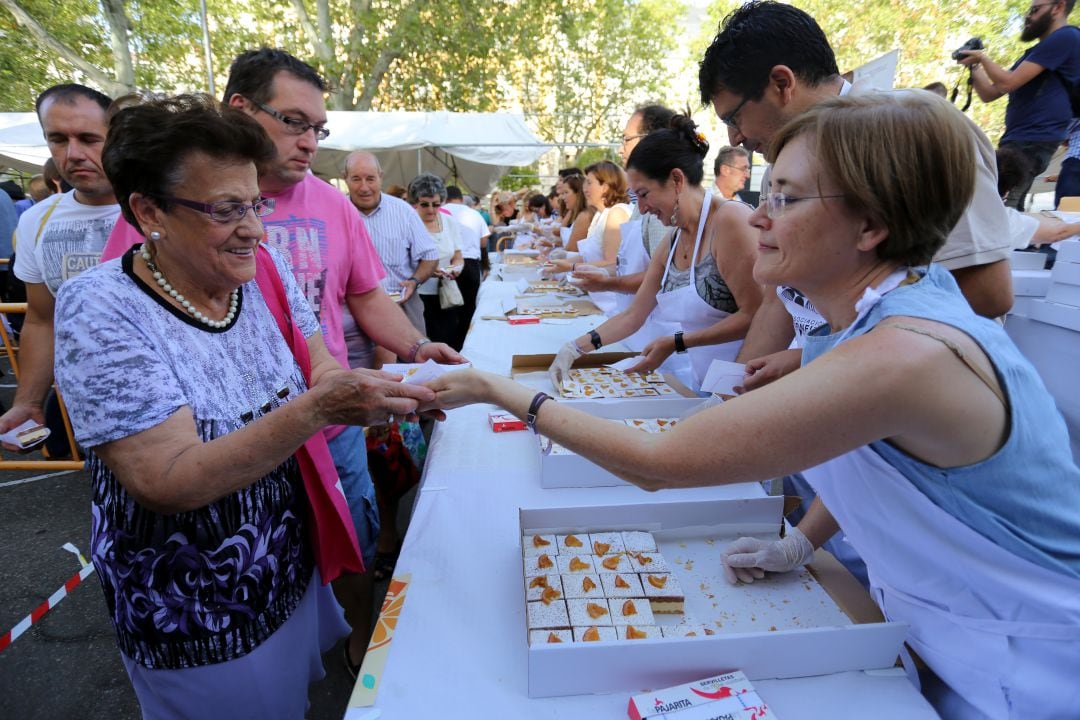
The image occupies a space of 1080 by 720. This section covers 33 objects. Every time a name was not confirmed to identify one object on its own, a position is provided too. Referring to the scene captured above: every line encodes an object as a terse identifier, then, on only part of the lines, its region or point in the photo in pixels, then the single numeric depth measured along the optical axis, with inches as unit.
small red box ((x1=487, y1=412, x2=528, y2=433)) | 88.6
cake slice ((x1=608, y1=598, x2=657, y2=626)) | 46.1
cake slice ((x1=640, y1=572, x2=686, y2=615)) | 49.2
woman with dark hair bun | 98.6
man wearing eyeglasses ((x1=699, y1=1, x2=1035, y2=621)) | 62.2
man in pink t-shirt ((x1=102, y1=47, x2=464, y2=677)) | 80.1
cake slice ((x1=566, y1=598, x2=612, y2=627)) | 45.8
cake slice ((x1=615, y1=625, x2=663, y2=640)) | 44.5
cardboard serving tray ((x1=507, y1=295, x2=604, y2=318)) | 175.3
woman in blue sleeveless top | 37.6
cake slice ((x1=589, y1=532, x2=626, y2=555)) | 54.3
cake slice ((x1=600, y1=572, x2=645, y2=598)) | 48.7
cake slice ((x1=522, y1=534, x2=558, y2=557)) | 54.3
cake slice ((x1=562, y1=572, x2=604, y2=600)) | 48.4
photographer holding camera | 149.7
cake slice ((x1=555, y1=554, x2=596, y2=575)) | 51.5
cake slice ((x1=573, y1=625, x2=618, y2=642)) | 44.0
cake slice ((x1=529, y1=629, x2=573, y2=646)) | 43.8
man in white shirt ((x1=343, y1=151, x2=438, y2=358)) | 178.4
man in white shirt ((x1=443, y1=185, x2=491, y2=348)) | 284.4
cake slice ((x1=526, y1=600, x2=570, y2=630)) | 45.2
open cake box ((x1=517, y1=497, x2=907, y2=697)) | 40.9
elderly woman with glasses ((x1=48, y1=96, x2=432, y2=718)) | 45.8
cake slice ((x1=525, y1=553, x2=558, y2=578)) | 51.4
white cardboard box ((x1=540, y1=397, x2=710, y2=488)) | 70.9
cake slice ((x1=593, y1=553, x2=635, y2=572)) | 51.6
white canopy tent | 391.5
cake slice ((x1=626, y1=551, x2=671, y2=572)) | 51.5
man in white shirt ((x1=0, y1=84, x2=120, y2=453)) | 96.5
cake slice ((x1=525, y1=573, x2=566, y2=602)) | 48.2
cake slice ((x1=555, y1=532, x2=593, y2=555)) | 54.3
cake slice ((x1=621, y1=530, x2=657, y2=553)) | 54.4
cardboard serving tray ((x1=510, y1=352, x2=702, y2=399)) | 113.5
